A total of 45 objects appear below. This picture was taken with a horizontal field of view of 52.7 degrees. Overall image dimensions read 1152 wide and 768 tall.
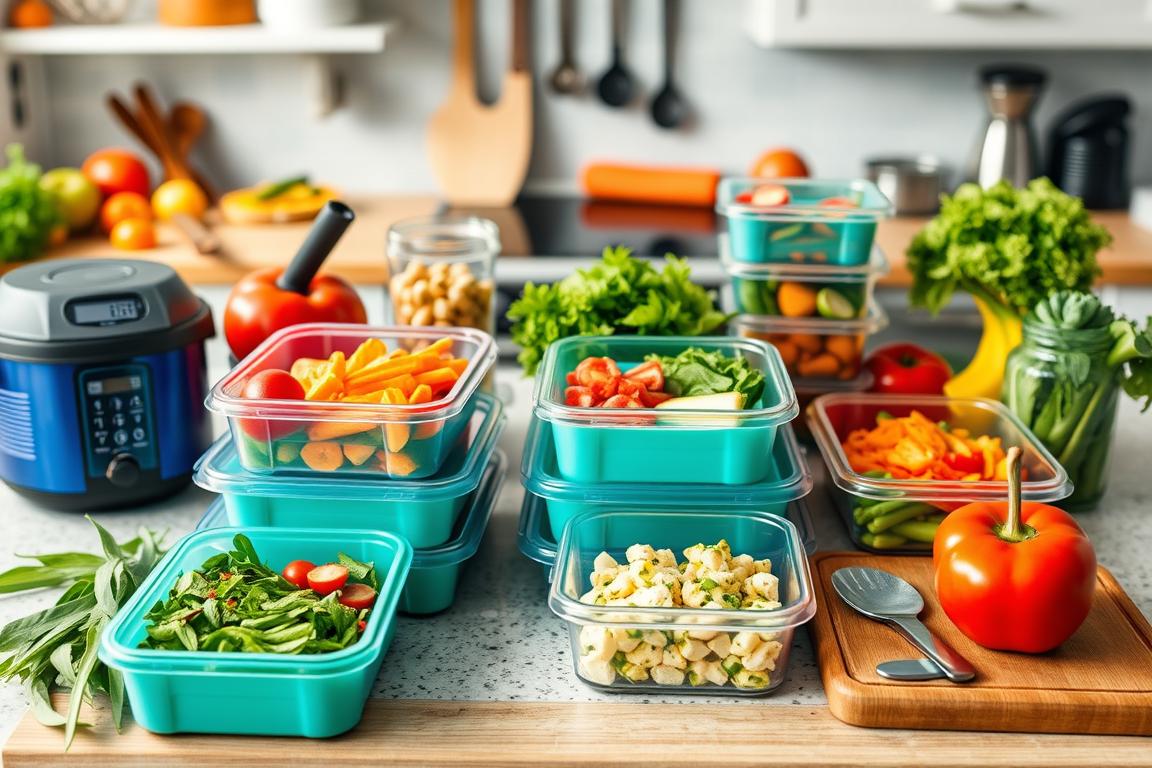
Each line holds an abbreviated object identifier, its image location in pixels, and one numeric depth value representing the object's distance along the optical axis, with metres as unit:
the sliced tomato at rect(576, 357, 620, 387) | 1.22
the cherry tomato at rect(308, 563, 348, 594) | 1.05
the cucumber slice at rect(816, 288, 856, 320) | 1.56
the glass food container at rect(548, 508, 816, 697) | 0.99
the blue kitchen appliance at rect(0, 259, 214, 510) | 1.29
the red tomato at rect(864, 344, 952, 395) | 1.63
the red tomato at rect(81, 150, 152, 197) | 2.92
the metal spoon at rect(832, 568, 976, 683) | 1.03
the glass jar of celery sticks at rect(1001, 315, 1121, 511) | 1.33
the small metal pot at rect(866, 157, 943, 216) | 2.92
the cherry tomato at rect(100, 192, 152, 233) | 2.79
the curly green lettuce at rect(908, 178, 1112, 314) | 1.53
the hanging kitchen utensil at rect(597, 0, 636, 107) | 3.04
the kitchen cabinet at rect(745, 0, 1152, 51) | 2.64
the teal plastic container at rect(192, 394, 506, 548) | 1.15
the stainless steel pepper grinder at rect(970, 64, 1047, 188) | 2.80
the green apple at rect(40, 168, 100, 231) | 2.74
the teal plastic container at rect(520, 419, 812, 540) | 1.17
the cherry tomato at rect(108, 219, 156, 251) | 2.64
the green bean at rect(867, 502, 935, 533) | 1.26
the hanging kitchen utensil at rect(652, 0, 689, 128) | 3.04
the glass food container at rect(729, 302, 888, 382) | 1.58
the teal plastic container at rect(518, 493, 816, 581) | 1.20
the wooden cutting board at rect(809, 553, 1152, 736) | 0.99
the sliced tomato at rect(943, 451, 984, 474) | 1.30
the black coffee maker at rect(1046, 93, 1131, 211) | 2.87
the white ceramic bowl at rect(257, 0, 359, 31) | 2.73
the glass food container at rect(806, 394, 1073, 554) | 1.23
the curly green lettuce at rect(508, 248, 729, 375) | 1.46
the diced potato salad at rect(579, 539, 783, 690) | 1.01
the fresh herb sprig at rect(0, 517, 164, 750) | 1.00
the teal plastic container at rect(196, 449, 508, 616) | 1.16
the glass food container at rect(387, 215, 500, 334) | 1.57
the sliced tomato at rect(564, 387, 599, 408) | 1.18
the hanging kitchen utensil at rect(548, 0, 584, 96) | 3.05
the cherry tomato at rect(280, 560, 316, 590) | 1.07
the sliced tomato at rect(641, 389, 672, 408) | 1.18
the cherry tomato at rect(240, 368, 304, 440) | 1.15
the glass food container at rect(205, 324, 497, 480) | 1.13
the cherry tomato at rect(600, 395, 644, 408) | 1.17
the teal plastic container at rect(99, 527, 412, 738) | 0.94
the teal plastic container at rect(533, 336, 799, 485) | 1.14
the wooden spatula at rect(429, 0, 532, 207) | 3.10
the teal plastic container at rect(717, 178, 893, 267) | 1.54
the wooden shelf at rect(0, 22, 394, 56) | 2.70
